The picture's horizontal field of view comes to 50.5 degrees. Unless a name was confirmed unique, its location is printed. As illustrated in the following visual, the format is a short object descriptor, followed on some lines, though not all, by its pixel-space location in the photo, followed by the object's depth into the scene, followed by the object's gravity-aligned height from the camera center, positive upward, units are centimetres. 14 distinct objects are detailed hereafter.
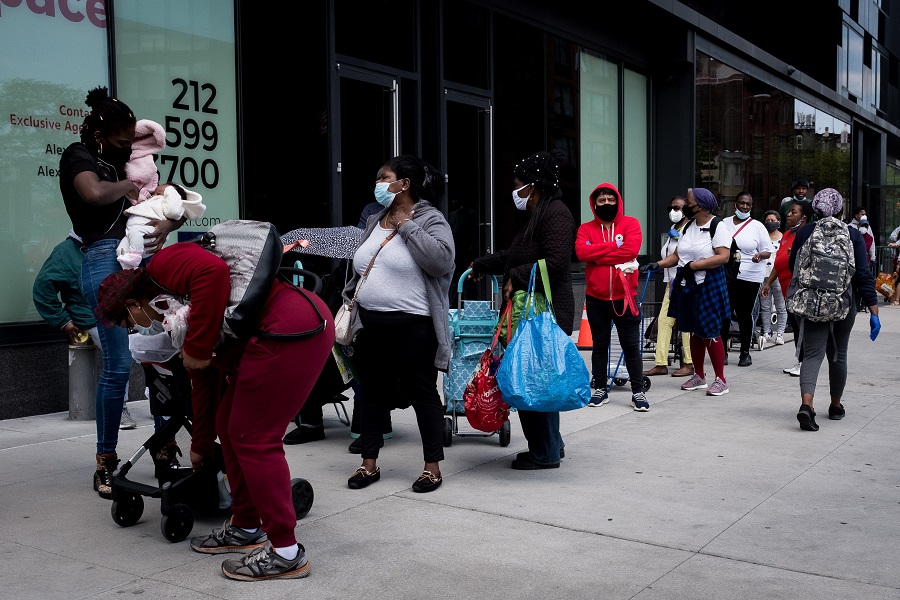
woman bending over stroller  381 -44
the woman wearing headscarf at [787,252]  1057 -6
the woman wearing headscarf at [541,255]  605 -3
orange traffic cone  1205 -113
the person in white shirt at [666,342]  1041 -103
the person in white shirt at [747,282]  1131 -41
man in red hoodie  813 -18
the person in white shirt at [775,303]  1327 -82
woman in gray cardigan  536 -32
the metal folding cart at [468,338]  672 -62
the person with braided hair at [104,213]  514 +23
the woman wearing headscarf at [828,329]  739 -64
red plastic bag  587 -92
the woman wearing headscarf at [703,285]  880 -35
